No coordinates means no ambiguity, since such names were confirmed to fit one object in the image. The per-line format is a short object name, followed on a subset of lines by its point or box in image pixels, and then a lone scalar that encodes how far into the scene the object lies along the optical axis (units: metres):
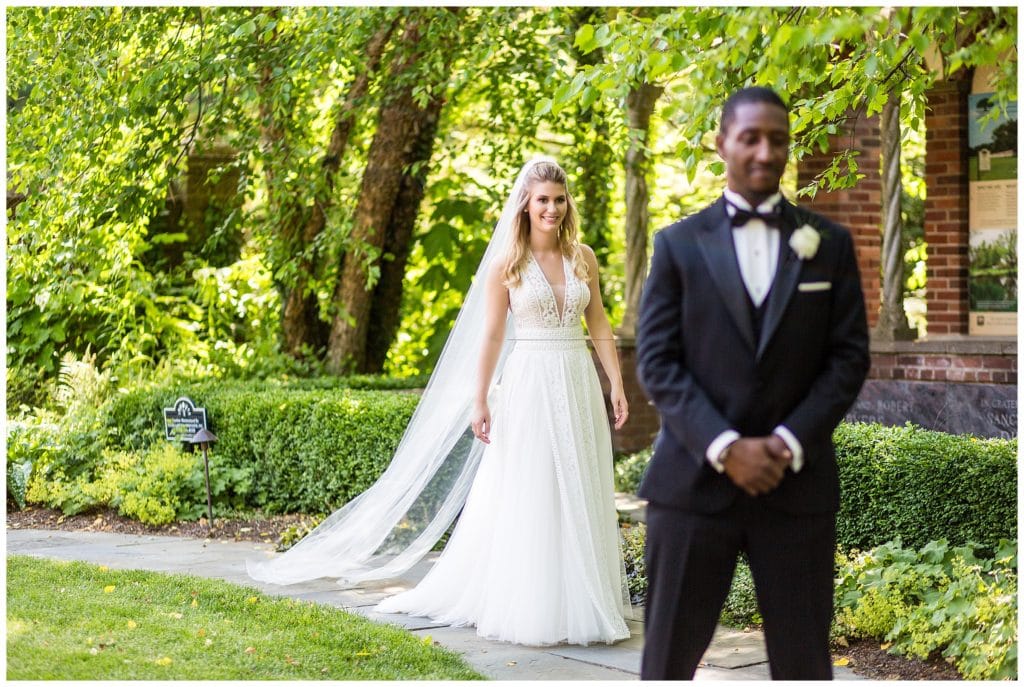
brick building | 9.12
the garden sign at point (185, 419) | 9.32
